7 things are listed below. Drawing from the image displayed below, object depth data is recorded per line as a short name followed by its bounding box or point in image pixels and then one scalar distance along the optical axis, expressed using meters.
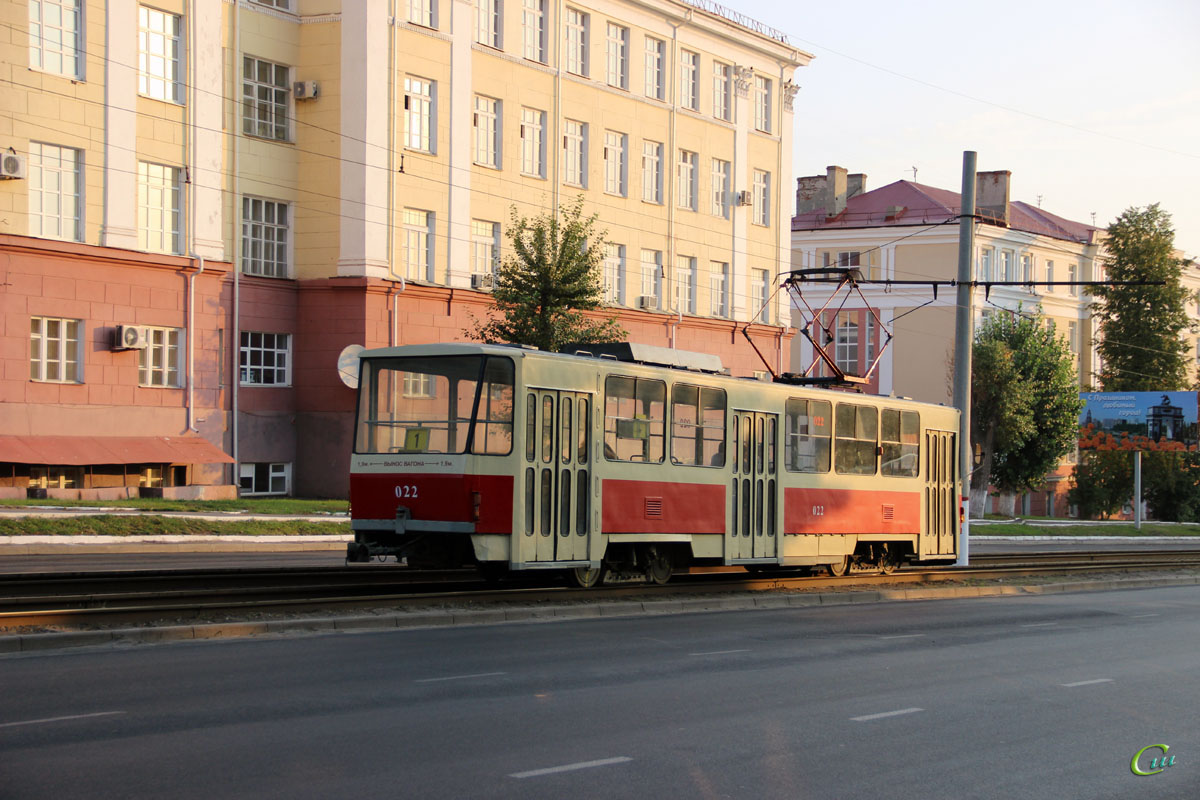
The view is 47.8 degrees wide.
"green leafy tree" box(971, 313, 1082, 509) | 57.66
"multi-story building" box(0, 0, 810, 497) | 30.66
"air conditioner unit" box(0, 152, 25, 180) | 29.28
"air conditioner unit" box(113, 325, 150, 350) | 31.33
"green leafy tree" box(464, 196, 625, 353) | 33.72
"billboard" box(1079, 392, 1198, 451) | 59.12
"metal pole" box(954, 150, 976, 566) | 25.75
